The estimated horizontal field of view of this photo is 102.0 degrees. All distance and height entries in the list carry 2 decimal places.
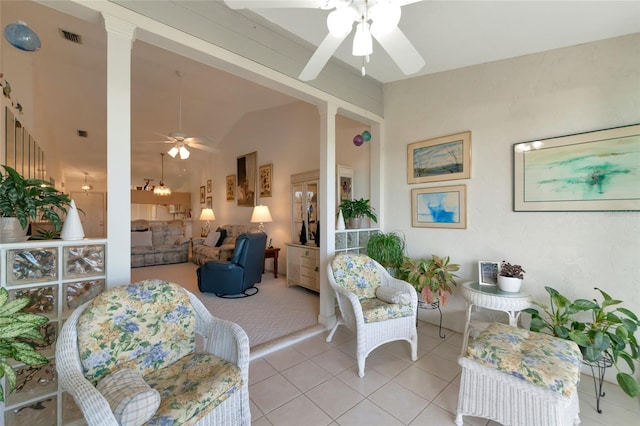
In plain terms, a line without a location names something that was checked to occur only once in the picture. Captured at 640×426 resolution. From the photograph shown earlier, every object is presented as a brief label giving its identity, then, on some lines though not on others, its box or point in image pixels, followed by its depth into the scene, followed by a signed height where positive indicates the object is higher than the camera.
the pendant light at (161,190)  7.95 +0.74
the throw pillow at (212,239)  5.76 -0.57
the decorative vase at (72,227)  1.49 -0.07
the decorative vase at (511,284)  2.19 -0.60
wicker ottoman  1.33 -0.90
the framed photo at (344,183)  3.75 +0.46
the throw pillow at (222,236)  5.71 -0.50
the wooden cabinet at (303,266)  3.86 -0.82
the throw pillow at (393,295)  2.27 -0.75
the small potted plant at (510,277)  2.19 -0.55
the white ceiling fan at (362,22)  1.23 +0.96
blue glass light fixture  1.33 +0.93
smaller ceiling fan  3.93 +1.17
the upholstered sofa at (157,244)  5.98 -0.74
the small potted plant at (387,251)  2.99 -0.44
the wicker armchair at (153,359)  1.05 -0.74
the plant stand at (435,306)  2.72 -1.01
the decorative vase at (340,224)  3.04 -0.12
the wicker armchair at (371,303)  2.11 -0.81
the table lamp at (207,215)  7.23 -0.03
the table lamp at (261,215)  5.03 -0.02
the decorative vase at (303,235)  4.35 -0.36
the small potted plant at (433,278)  2.56 -0.65
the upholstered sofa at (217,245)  4.89 -0.66
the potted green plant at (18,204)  1.31 +0.05
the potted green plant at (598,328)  1.70 -0.83
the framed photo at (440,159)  2.71 +0.61
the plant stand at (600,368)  1.72 -1.12
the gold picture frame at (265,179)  5.50 +0.75
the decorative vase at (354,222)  3.22 -0.10
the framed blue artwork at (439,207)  2.75 +0.07
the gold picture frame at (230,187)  6.69 +0.72
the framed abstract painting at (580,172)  1.93 +0.34
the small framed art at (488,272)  2.44 -0.56
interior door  9.19 +0.21
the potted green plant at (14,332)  0.90 -0.42
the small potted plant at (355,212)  3.23 +0.02
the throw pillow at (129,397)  0.99 -0.76
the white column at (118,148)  1.57 +0.41
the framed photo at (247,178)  5.94 +0.84
